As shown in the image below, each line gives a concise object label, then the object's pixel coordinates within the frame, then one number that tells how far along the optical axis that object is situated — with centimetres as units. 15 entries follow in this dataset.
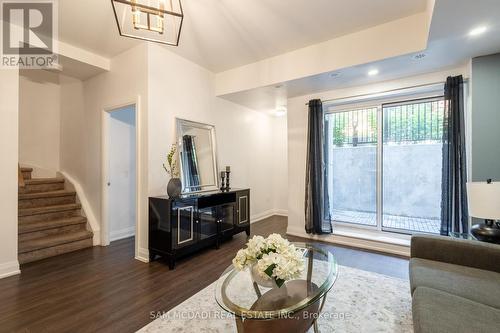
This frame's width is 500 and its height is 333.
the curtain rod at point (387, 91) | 323
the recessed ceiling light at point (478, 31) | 224
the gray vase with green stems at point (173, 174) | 307
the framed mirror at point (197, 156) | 359
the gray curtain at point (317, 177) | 396
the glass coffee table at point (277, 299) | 137
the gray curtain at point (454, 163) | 291
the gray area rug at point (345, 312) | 182
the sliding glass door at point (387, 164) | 354
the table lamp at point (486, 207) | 194
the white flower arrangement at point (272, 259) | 146
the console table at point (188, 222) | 294
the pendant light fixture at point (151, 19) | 177
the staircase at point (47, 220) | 322
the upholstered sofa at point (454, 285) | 124
